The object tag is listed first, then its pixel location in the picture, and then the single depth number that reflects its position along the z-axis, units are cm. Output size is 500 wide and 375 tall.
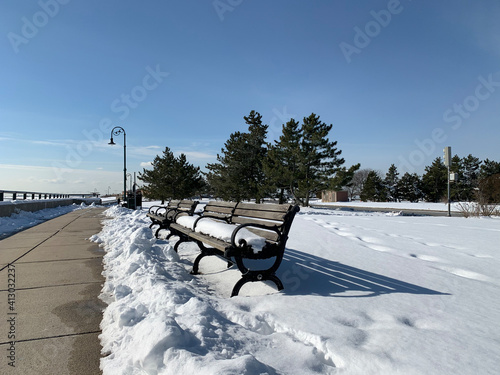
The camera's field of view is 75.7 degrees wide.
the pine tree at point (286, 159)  2886
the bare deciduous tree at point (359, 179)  7231
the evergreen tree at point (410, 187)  5581
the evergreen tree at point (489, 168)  4650
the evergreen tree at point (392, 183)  5812
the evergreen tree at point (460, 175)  4538
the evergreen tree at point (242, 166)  3350
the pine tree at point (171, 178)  3891
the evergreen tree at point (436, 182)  5053
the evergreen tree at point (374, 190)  5794
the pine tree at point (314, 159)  2866
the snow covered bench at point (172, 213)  653
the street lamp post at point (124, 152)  2358
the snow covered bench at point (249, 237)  321
